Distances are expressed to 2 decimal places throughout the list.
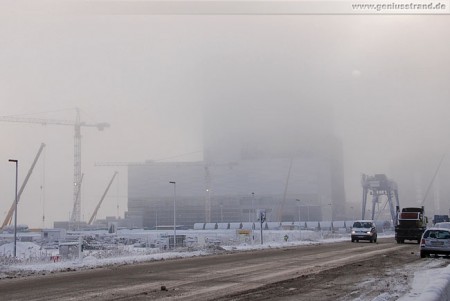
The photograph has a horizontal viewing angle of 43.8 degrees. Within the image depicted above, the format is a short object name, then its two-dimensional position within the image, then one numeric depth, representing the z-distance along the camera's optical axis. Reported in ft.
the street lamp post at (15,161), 136.54
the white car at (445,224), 163.94
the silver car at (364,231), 168.96
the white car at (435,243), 91.20
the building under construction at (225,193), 526.16
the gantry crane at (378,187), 429.38
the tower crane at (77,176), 531.09
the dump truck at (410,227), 160.25
